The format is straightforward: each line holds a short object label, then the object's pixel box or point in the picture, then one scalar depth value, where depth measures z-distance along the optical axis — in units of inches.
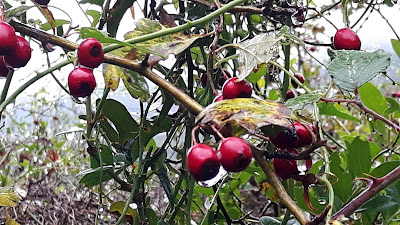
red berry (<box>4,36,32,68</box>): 16.2
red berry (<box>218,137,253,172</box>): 12.7
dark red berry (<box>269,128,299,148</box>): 14.4
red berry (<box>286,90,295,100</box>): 25.3
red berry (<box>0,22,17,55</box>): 15.1
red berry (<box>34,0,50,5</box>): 19.4
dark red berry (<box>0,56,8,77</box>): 17.5
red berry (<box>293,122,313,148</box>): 15.2
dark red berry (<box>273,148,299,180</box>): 15.2
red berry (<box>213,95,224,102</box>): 16.5
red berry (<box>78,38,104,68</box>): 15.1
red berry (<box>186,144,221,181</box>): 13.1
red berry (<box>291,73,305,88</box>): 27.0
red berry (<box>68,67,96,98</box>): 15.9
